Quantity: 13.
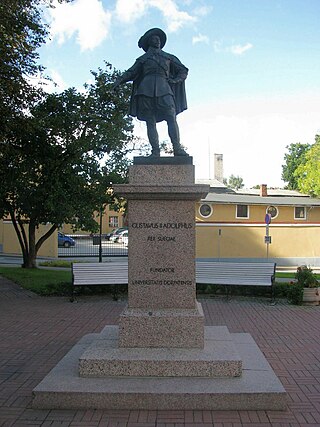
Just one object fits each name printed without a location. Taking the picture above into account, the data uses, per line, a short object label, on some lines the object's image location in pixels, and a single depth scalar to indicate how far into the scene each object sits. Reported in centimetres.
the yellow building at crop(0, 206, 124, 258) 3148
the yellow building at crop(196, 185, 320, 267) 2894
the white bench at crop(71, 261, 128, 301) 1141
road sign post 2573
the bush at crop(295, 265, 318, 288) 1120
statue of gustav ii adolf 611
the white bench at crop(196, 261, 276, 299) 1150
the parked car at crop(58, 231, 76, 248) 4197
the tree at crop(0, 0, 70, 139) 1046
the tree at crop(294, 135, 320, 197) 4309
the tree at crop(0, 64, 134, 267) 1385
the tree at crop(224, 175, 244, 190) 10912
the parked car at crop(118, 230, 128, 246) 3684
